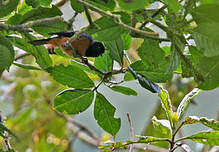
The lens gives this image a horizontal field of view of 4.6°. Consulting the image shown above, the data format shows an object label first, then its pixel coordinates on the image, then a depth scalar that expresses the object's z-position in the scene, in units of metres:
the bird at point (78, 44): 6.13
